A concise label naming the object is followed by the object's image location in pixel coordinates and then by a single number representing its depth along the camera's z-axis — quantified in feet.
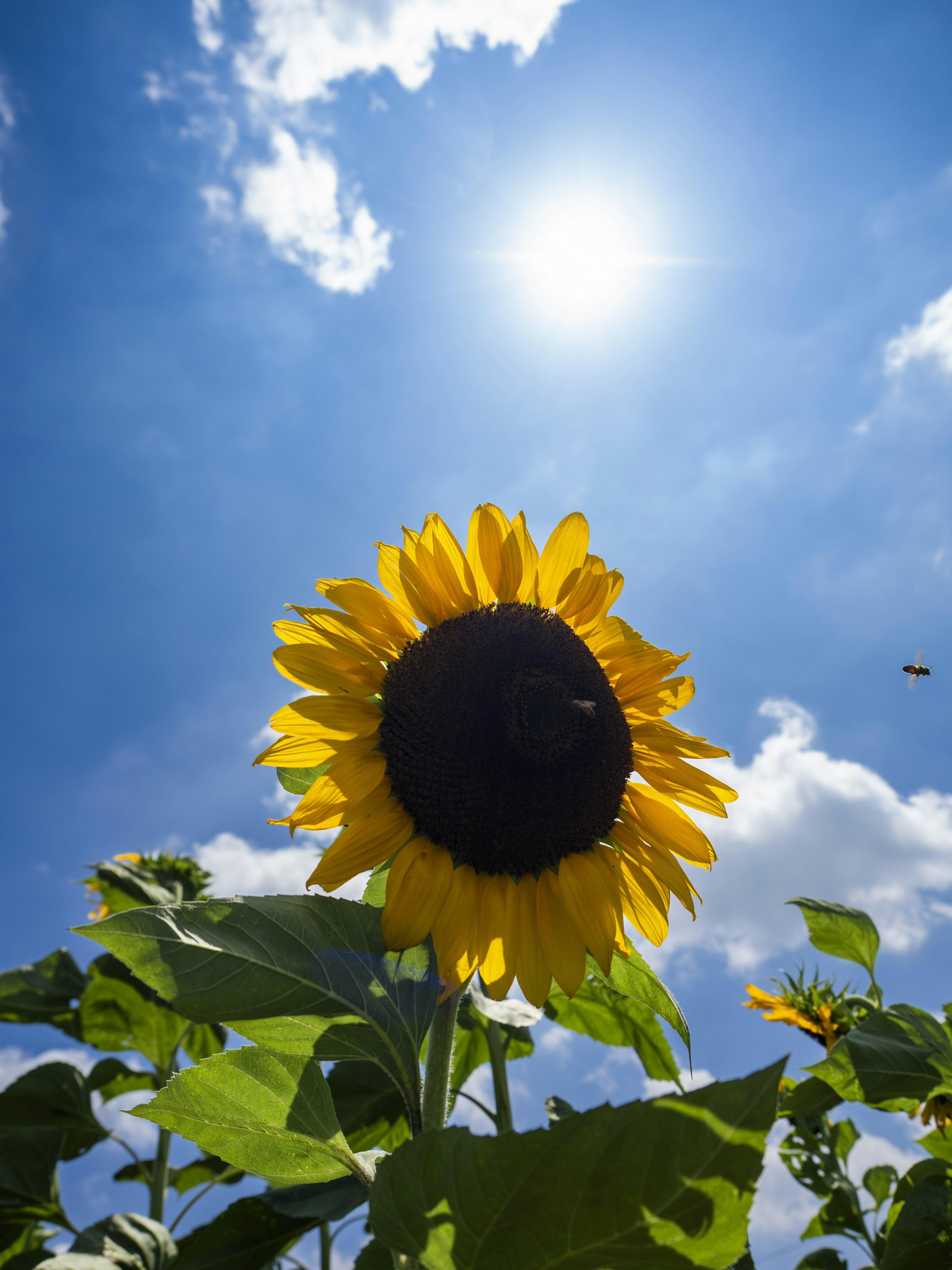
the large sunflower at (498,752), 1.26
